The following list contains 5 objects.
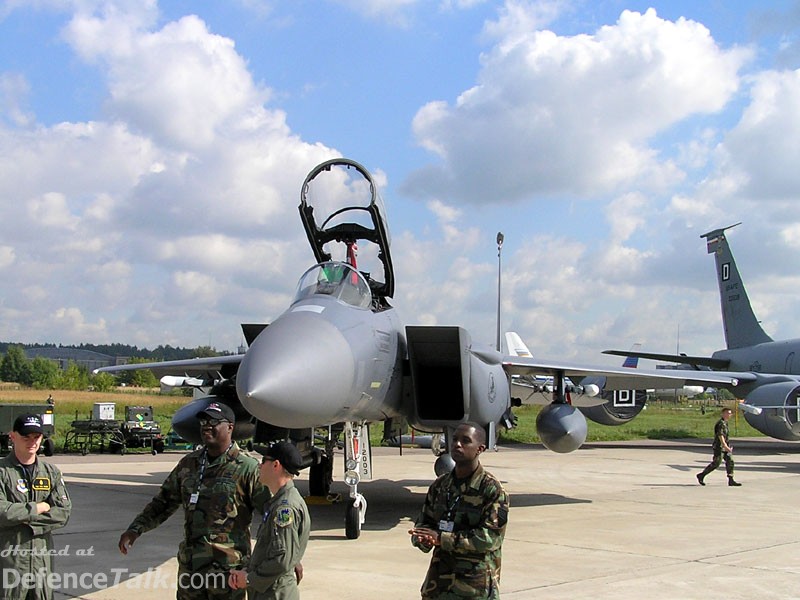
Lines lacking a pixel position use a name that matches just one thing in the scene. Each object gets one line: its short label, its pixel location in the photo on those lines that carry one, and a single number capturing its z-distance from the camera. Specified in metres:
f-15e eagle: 6.64
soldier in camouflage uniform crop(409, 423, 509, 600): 3.60
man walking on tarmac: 14.17
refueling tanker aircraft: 20.27
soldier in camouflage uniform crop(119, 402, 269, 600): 3.97
